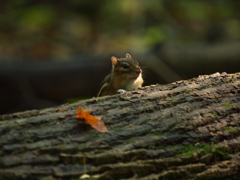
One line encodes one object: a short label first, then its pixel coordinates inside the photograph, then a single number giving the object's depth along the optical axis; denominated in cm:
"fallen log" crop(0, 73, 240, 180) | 443
